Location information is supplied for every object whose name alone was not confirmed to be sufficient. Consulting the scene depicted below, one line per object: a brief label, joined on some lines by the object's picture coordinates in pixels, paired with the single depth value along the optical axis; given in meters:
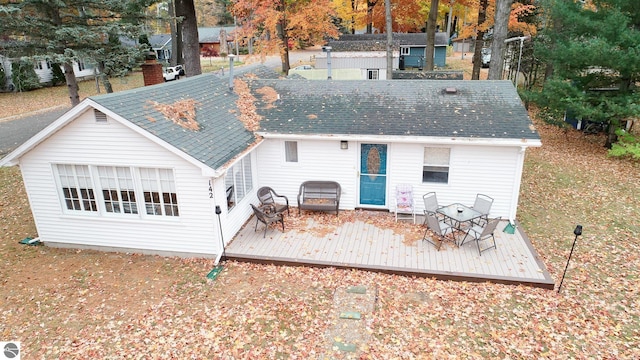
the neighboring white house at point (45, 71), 33.91
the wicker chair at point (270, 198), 11.92
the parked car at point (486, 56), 42.30
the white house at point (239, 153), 9.59
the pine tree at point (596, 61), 14.96
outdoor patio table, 10.38
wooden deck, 9.12
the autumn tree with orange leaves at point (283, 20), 27.67
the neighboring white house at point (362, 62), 32.34
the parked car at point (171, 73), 35.52
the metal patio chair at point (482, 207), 10.80
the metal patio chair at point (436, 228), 10.04
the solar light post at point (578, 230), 8.05
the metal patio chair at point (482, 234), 9.73
